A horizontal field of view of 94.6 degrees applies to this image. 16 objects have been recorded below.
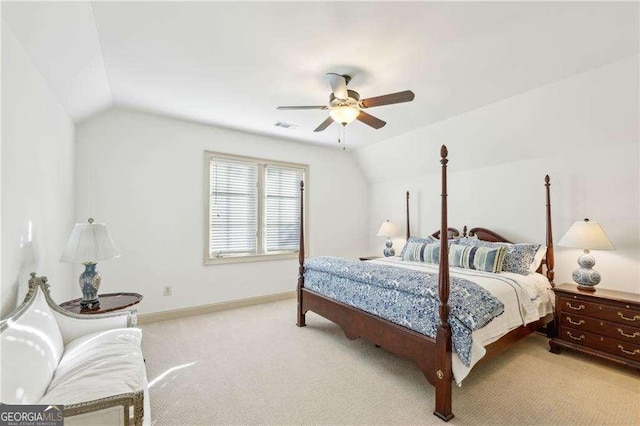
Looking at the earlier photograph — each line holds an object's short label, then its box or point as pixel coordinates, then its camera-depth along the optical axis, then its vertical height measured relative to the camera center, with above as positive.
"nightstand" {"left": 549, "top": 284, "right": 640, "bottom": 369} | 2.54 -0.97
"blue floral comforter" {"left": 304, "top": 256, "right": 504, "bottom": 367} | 2.10 -0.67
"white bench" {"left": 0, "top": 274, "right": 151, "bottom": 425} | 1.29 -0.82
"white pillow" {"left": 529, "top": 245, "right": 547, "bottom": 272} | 3.37 -0.46
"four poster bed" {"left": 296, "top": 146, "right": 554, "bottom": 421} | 2.07 -0.78
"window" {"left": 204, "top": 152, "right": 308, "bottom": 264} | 4.44 +0.16
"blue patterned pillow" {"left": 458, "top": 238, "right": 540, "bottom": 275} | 3.30 -0.45
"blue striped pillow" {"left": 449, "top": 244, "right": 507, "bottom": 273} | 3.35 -0.47
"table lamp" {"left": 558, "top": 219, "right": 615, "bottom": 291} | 2.84 -0.25
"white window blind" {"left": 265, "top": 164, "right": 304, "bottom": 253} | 5.00 +0.18
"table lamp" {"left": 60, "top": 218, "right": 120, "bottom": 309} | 2.41 -0.28
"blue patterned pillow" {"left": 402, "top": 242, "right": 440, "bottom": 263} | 4.06 -0.49
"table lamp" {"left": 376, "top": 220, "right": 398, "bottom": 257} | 5.31 -0.25
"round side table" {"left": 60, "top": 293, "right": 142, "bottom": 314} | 2.39 -0.75
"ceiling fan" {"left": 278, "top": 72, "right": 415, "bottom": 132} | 2.46 +1.01
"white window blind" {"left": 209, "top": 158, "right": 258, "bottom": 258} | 4.45 +0.16
